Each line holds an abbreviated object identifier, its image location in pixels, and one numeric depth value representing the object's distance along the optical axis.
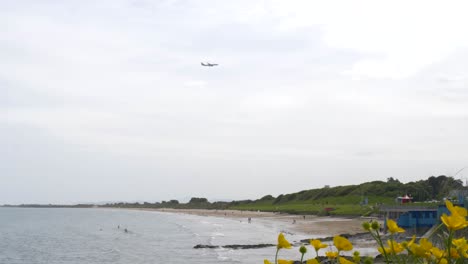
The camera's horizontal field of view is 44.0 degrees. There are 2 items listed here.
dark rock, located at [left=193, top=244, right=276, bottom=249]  46.50
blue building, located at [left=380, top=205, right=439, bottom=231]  36.75
